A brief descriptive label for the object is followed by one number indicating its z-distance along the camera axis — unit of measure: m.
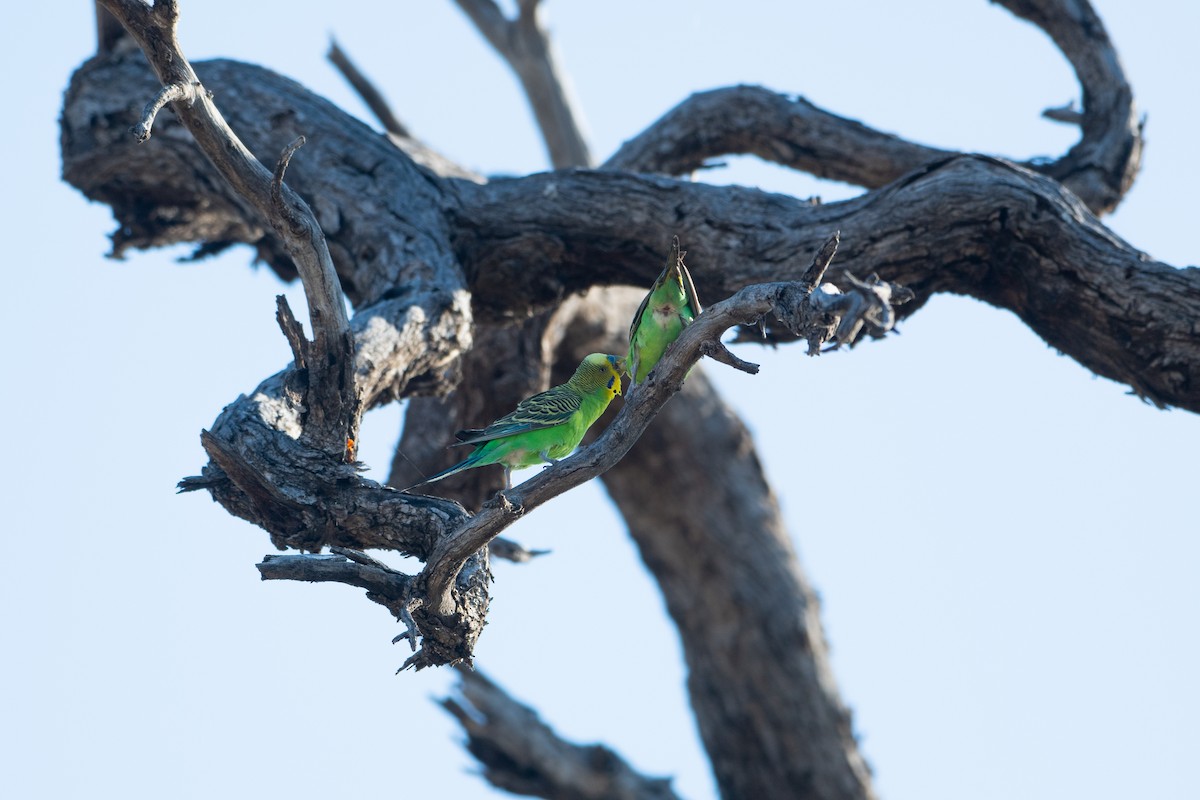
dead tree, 8.06
